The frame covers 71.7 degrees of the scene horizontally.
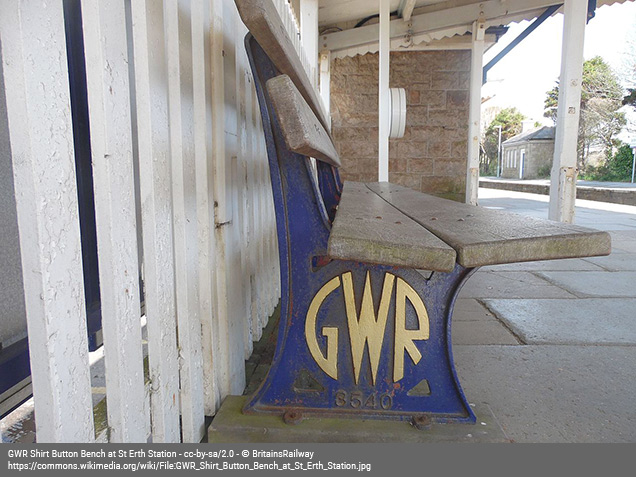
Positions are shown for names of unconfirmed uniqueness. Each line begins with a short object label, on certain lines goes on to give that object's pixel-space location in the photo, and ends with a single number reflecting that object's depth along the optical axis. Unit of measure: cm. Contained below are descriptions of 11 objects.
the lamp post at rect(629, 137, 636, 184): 2536
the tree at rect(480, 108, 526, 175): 5348
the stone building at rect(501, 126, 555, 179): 4097
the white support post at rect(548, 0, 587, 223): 413
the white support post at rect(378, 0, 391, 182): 451
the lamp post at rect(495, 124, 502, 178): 4905
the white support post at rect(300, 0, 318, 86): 388
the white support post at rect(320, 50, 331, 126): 614
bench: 113
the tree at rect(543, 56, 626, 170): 3219
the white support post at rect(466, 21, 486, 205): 562
